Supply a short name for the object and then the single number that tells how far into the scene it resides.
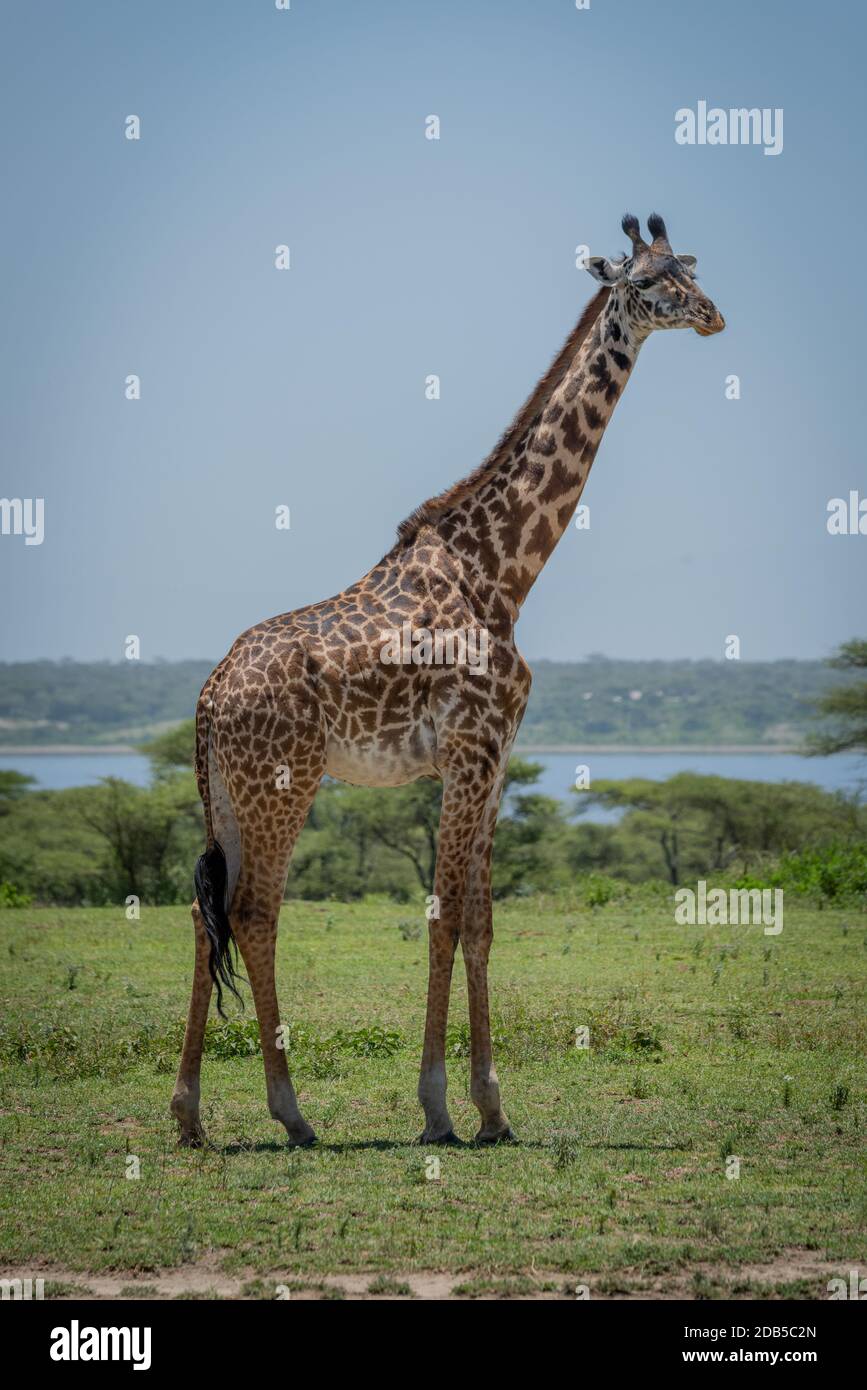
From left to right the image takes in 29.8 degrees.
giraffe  9.21
